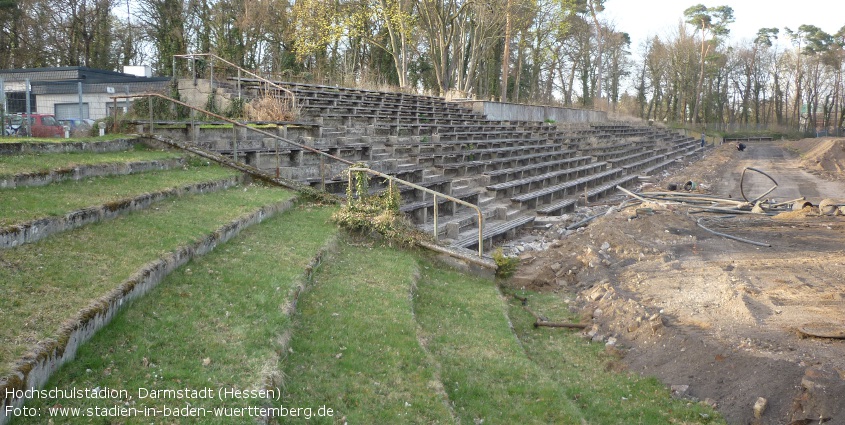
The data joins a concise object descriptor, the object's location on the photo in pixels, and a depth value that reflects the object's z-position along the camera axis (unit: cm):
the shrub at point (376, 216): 1038
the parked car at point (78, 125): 1322
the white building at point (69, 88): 1895
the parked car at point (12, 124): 1537
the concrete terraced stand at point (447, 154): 1334
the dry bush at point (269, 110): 1634
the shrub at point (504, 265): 1026
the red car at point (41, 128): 1555
